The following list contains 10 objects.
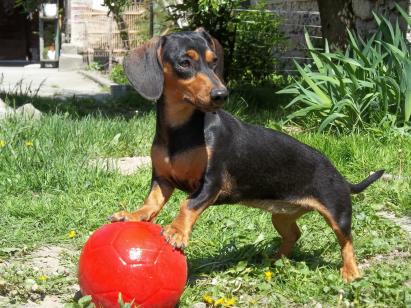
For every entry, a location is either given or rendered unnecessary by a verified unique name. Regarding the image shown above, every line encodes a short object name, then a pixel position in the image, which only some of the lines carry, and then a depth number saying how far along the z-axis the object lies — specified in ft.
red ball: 10.23
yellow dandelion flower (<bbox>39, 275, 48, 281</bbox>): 11.90
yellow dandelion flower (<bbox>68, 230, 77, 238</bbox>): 14.33
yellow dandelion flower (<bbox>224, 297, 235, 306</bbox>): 11.22
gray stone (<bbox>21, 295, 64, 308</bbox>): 11.46
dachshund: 10.93
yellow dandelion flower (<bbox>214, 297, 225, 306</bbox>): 11.22
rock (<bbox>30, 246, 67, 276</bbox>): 12.89
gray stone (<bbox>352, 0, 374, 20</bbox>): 28.22
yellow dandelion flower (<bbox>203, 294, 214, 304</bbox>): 11.35
